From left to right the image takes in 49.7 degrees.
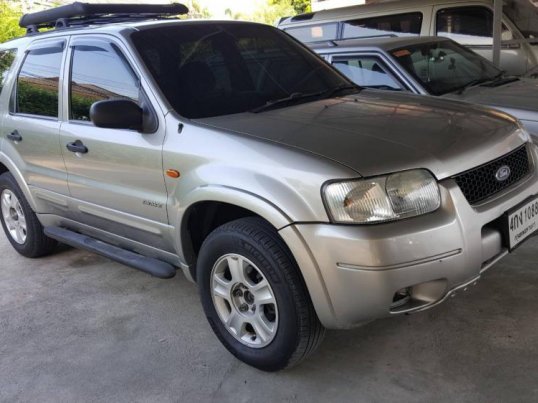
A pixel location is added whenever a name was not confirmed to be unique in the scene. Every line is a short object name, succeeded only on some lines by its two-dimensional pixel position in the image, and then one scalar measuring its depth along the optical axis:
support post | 7.00
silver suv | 2.43
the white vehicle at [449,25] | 7.95
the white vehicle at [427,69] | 5.19
